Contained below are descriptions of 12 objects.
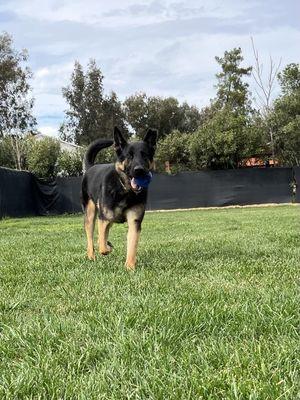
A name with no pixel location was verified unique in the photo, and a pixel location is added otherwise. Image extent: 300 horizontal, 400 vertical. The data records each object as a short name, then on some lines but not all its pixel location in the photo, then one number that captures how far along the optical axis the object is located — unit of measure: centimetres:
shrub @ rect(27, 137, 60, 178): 3073
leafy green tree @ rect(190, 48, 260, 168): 2744
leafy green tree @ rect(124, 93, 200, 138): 4359
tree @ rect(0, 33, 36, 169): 3159
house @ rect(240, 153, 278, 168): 2994
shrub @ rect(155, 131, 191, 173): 3106
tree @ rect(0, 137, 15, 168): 3547
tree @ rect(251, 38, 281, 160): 2973
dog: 501
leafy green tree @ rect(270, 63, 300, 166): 2881
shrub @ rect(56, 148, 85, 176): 3100
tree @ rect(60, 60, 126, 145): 3659
